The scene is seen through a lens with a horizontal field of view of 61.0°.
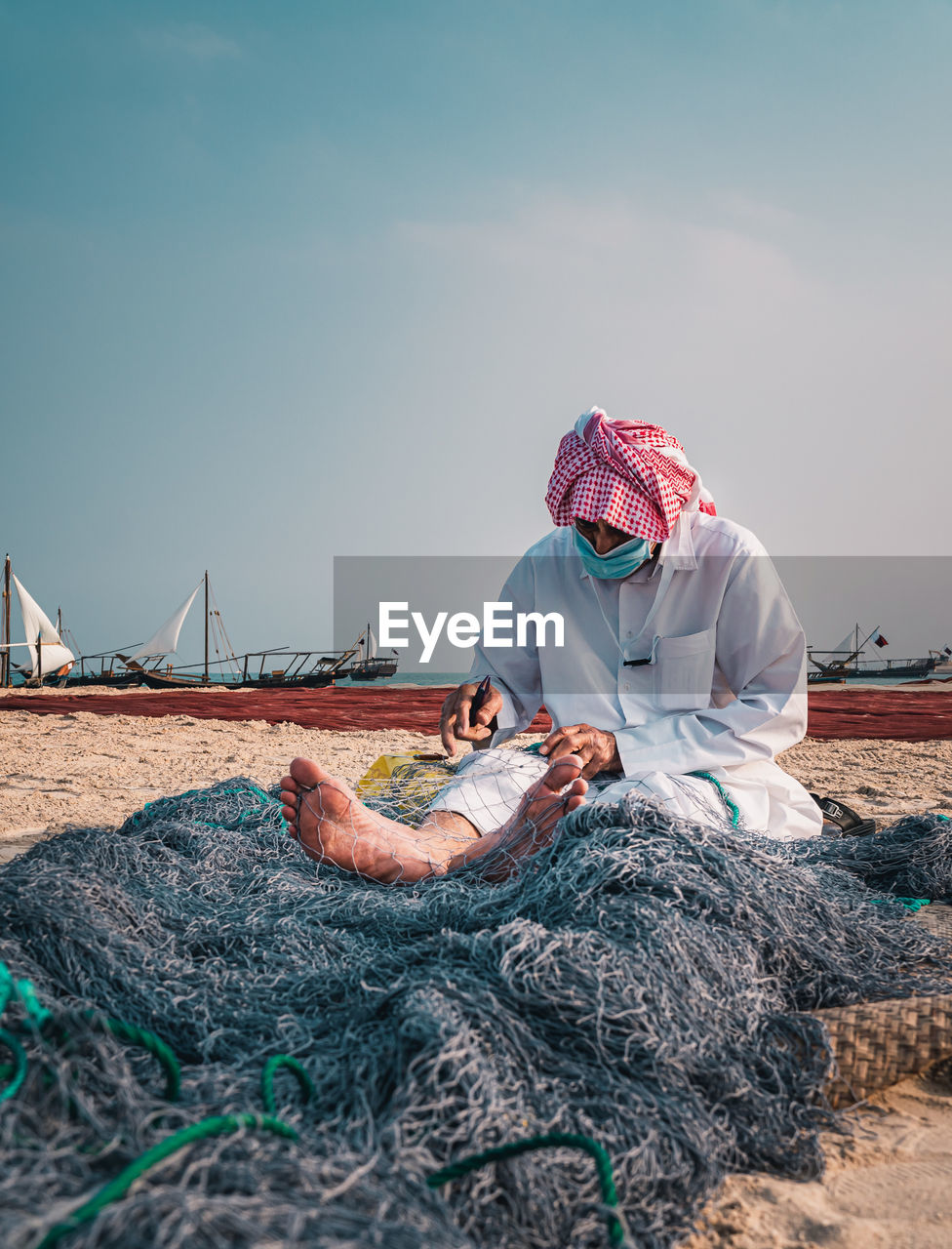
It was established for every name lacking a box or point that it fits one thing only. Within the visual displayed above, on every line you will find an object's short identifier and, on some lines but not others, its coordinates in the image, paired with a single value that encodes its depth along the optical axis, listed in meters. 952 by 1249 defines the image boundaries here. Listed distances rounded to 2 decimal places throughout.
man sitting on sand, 2.07
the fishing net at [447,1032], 0.78
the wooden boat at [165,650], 32.12
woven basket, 1.33
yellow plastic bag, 2.72
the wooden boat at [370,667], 46.66
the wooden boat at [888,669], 40.47
